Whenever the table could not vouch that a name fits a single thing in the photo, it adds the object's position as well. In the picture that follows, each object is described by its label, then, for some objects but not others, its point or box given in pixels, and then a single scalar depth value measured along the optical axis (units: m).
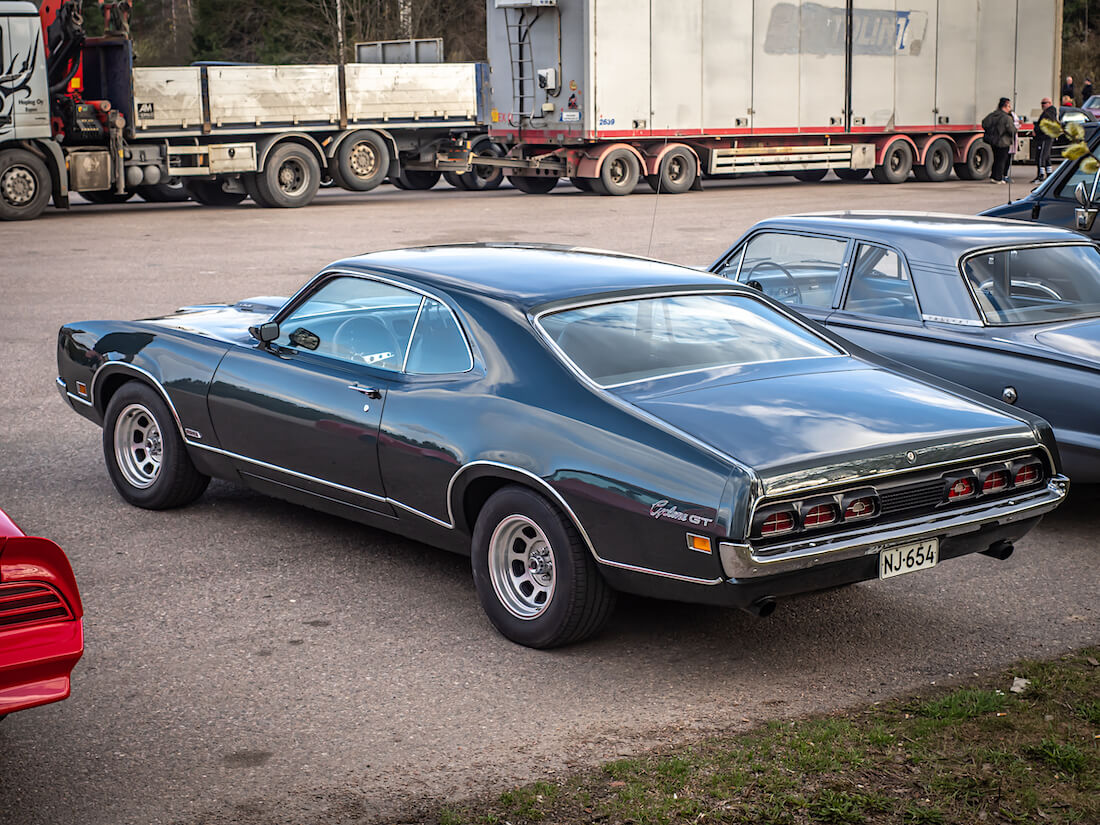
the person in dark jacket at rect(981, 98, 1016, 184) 30.50
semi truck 22.09
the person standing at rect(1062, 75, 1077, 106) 47.84
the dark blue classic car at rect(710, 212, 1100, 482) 6.36
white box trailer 26.69
